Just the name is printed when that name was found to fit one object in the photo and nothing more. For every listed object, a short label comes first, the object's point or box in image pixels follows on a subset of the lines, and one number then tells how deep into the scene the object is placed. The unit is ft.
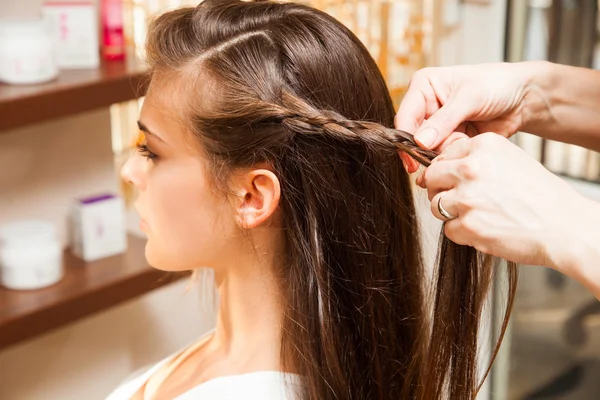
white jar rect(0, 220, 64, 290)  5.04
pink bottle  5.27
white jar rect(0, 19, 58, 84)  4.70
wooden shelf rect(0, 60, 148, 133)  4.45
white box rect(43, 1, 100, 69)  5.07
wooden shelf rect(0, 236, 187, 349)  4.79
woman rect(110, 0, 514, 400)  3.33
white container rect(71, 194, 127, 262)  5.43
